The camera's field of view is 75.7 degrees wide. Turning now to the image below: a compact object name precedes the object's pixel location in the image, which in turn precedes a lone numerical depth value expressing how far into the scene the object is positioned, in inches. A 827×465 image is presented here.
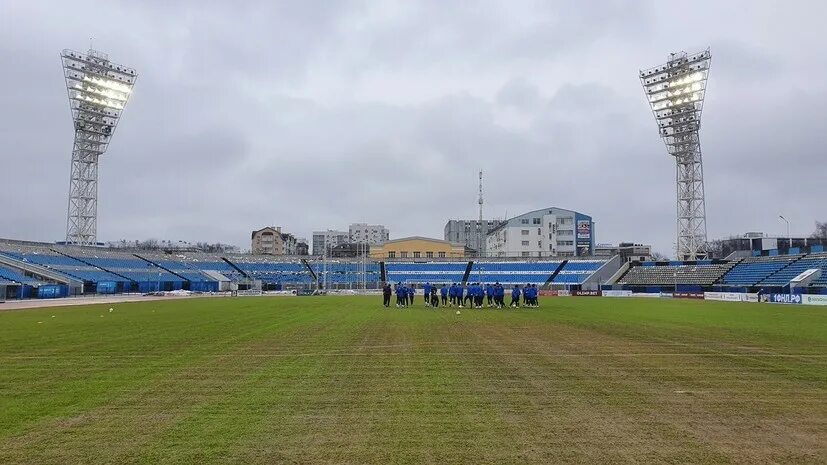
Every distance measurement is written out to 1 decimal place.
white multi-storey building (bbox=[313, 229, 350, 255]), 7579.7
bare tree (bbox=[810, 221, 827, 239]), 4874.5
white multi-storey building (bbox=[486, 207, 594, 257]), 4298.7
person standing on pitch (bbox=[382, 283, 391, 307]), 1370.8
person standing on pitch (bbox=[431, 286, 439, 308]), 1378.0
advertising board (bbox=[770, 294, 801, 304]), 1786.4
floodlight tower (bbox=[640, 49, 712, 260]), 2642.7
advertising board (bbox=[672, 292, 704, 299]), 2336.5
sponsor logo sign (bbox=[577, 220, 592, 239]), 4274.1
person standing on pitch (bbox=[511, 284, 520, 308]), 1425.4
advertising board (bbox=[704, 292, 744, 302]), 2078.2
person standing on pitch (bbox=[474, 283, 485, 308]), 1333.7
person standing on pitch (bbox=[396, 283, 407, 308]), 1399.0
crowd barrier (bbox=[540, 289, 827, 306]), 1743.4
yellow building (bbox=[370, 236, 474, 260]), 4323.3
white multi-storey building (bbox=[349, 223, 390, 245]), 7731.3
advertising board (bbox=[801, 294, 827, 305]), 1692.9
